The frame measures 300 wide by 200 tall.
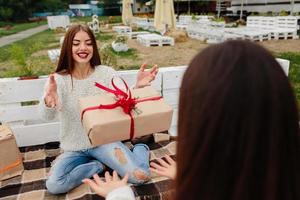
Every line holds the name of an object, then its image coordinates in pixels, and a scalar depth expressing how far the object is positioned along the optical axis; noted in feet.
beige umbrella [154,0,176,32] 41.92
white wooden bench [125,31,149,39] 48.85
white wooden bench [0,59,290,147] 10.08
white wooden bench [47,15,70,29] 72.43
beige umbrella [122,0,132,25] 62.05
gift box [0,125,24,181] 8.84
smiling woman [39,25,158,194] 8.52
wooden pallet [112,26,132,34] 54.13
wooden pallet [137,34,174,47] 39.34
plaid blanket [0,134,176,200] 8.03
